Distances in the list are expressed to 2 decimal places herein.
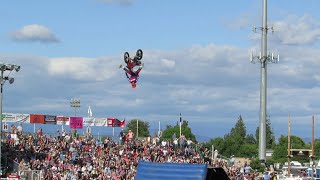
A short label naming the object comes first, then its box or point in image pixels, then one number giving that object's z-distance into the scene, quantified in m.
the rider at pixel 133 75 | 57.95
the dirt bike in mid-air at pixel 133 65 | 56.81
